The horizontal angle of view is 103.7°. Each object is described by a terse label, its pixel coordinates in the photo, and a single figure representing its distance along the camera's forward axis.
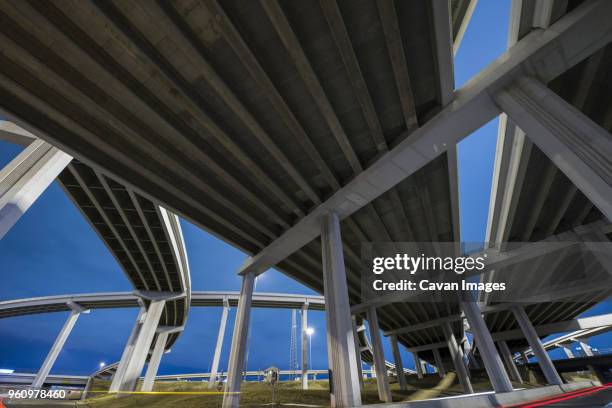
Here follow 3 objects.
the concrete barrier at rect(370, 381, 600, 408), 7.86
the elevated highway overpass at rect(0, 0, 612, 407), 5.80
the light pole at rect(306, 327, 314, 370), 185.59
